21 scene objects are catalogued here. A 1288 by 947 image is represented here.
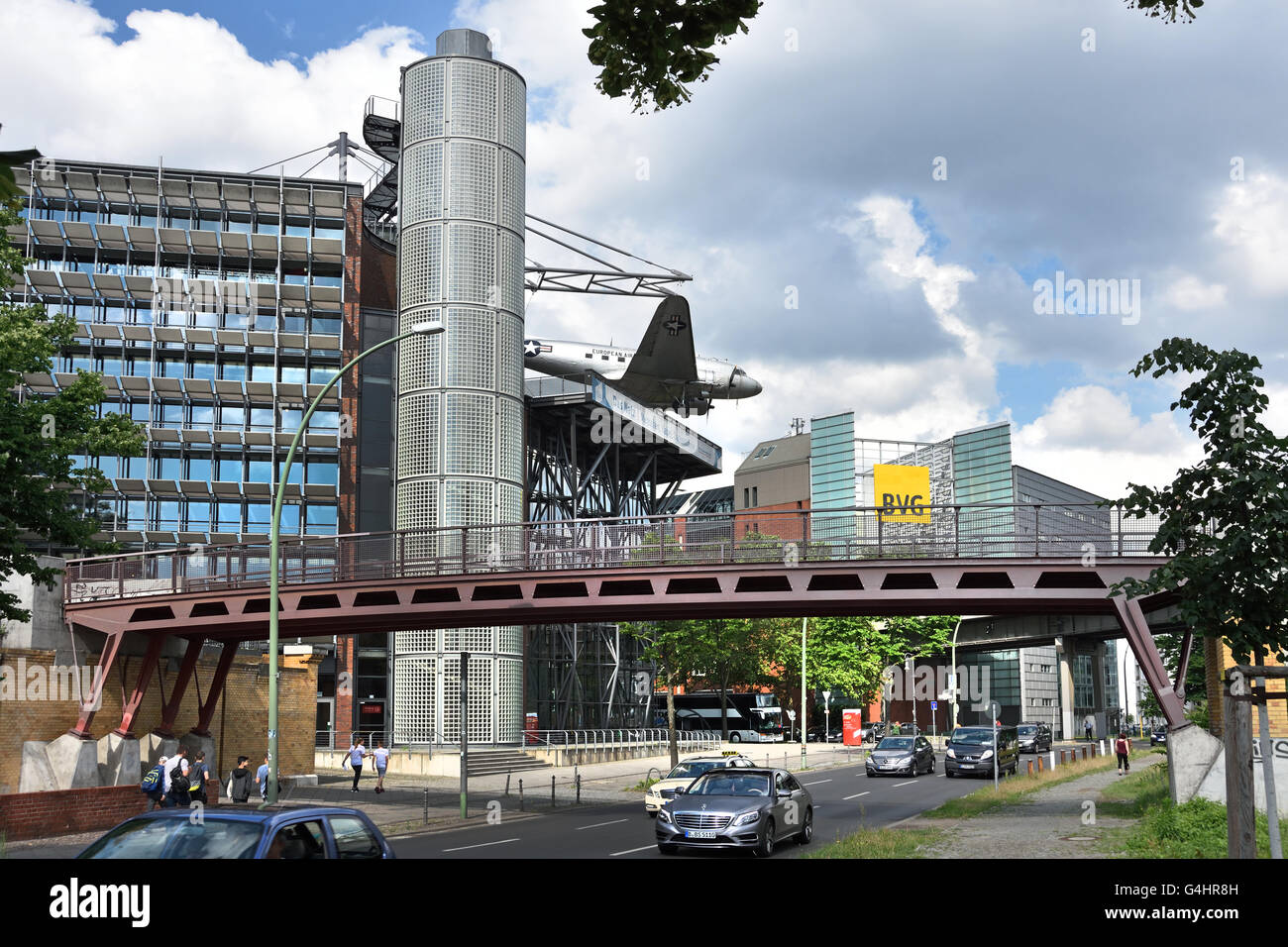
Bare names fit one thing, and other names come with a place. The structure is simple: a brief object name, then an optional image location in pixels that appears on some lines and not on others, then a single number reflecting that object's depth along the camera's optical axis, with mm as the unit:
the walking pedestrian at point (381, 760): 41294
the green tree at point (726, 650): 46000
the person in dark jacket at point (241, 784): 28028
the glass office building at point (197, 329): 63250
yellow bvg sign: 117931
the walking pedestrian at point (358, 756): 40738
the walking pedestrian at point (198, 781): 26078
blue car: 9203
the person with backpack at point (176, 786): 26958
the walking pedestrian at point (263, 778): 30703
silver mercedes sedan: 20453
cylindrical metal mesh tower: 54688
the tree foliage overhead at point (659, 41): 6656
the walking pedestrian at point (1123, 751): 44438
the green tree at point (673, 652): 45719
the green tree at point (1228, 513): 14750
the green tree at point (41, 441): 26062
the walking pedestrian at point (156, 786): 26703
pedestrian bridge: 28609
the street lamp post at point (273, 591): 23031
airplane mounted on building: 79938
